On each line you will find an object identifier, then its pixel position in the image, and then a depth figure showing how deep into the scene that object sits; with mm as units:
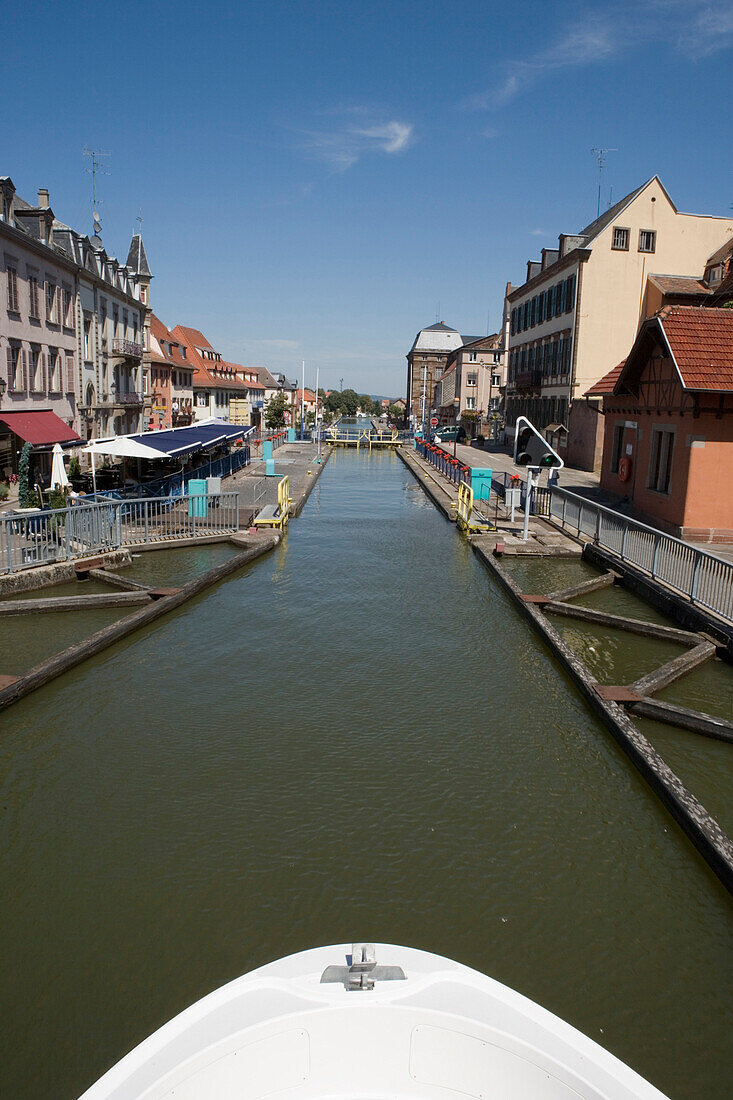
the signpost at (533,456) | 18609
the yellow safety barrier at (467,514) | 20203
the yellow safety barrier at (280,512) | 20078
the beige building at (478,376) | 70875
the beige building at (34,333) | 22938
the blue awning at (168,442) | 18609
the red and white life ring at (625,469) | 21591
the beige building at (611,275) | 33938
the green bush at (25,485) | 16256
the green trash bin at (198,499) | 19609
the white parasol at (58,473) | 16734
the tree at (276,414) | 72125
